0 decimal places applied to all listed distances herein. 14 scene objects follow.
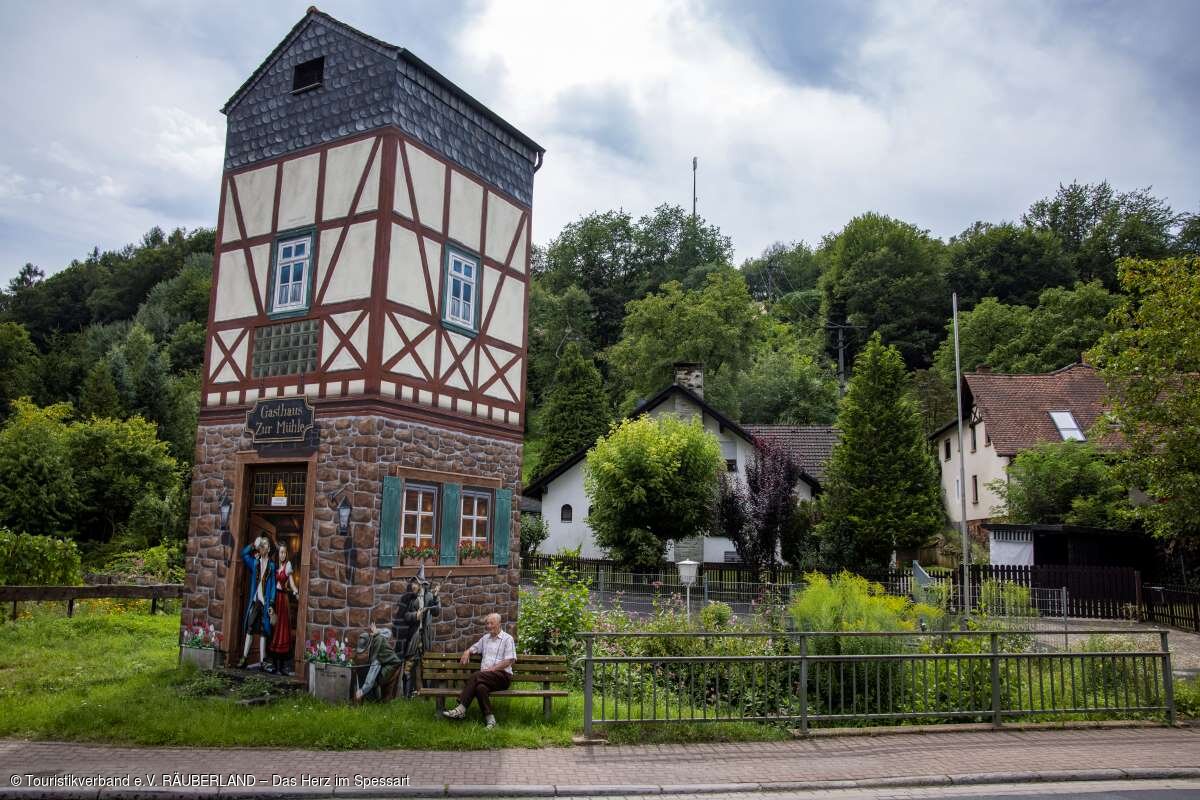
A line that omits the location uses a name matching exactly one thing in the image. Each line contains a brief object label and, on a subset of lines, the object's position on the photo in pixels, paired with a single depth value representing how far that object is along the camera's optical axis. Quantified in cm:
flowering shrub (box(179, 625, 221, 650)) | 1218
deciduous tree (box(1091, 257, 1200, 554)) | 1753
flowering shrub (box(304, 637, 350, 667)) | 1092
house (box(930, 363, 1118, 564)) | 3312
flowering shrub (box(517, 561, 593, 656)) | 1255
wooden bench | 1002
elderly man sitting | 968
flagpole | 1849
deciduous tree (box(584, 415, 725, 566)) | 2800
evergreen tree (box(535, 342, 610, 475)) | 4603
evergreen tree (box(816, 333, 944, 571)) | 2794
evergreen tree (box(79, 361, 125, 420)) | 4234
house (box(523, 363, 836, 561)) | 3412
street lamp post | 2103
